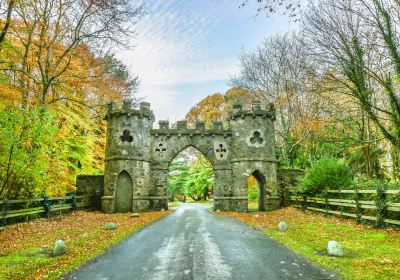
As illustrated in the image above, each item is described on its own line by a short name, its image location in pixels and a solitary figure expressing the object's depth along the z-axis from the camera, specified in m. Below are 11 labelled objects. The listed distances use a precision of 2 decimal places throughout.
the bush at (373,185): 12.06
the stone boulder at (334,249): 7.83
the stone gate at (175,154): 22.36
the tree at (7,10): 10.97
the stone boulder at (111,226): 13.05
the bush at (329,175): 16.41
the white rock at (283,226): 12.21
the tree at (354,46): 12.66
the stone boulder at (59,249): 8.34
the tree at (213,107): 38.53
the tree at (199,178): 39.31
